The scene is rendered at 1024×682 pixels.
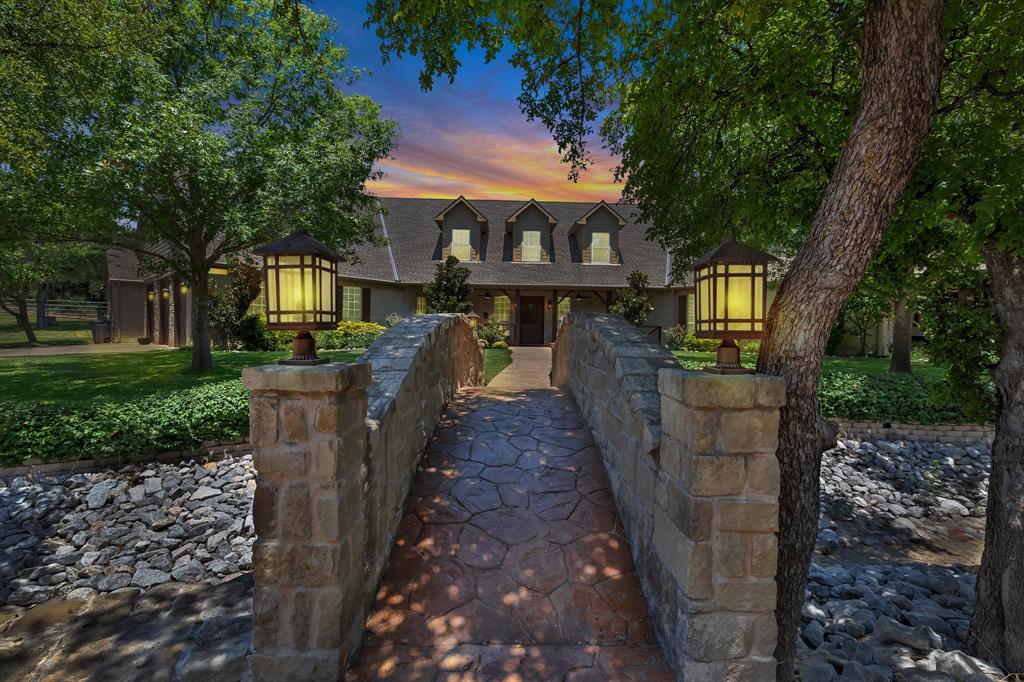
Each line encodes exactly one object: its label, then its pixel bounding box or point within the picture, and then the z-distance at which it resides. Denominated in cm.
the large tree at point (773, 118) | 294
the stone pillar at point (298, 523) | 253
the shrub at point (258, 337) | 1561
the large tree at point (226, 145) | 782
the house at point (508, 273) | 1939
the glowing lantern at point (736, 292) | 298
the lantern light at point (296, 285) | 314
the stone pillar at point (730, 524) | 241
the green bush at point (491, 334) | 1770
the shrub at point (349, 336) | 1638
